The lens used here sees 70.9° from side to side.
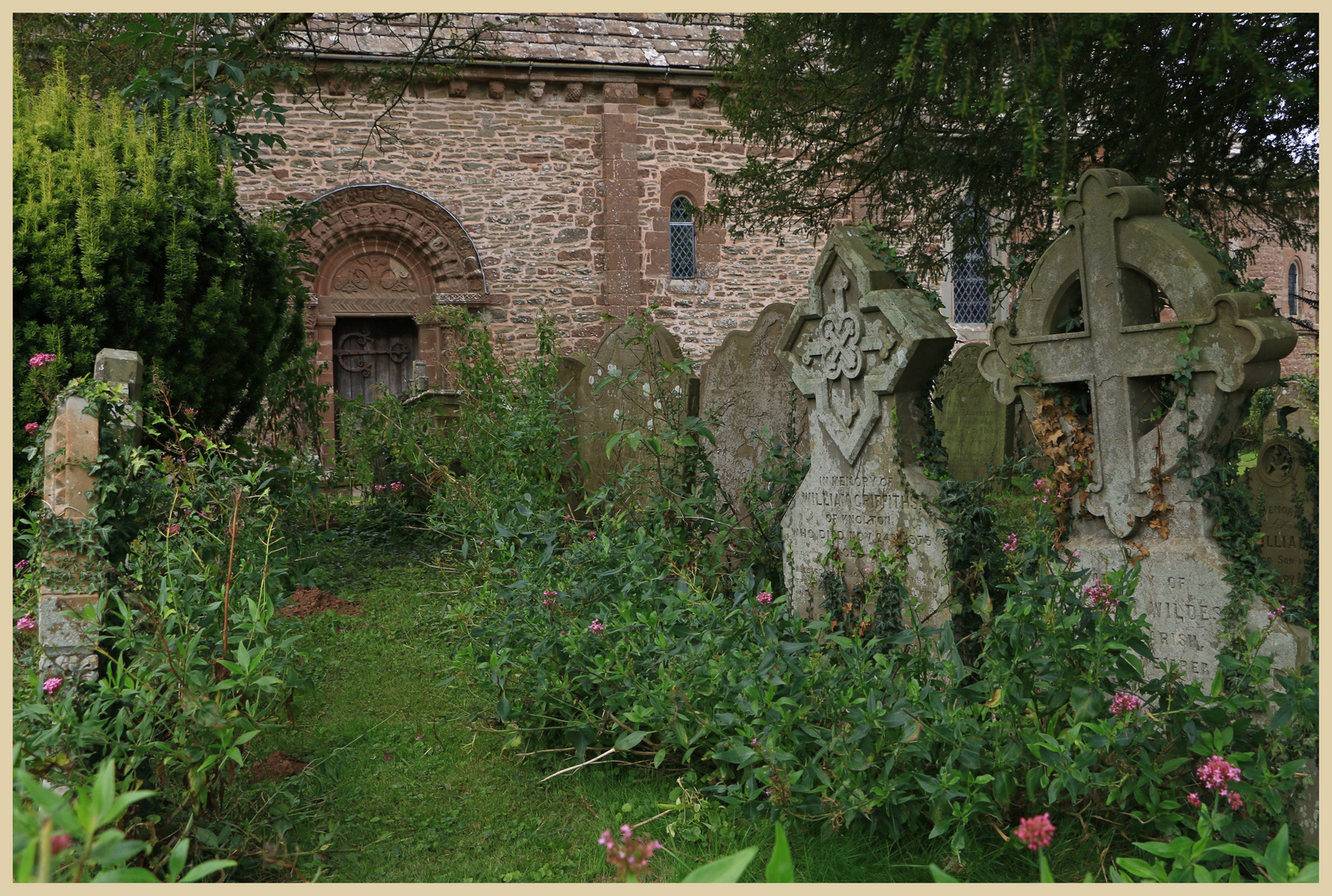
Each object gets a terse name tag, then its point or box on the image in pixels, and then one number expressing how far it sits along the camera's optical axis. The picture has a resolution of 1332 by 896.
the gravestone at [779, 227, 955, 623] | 4.00
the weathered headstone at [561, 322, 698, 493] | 5.48
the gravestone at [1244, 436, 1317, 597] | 4.89
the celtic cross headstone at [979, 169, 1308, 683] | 3.23
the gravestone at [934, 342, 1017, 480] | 7.15
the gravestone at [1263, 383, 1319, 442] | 8.10
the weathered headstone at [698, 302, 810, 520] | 5.34
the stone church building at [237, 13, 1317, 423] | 13.51
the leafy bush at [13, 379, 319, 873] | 2.41
